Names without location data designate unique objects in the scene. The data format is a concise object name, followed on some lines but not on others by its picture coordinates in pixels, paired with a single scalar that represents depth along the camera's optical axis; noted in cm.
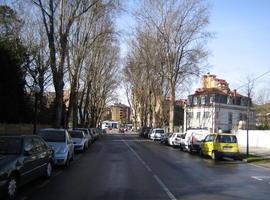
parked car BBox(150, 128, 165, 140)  3896
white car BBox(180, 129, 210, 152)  2186
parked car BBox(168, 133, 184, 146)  2671
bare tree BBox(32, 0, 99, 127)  2085
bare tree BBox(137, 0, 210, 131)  3455
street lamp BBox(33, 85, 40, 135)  1789
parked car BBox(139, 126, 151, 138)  4728
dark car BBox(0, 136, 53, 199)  659
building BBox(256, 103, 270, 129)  4853
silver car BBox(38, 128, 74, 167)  1171
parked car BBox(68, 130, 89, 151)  1945
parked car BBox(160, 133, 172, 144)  3121
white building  5798
